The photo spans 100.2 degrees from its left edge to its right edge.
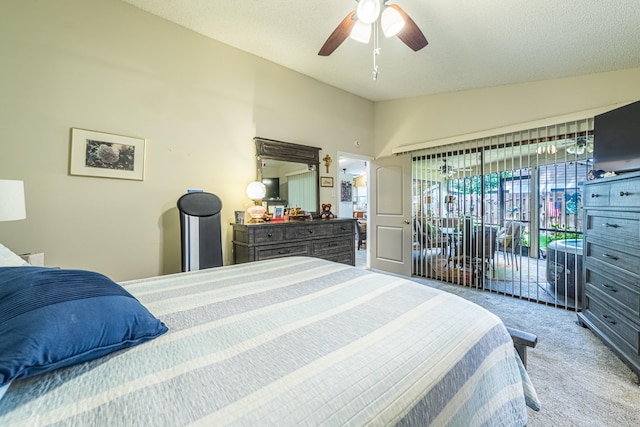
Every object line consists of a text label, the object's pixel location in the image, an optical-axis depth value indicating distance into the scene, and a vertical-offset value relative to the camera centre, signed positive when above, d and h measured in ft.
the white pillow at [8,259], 3.64 -0.67
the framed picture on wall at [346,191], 26.12 +2.20
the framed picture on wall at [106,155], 7.39 +1.69
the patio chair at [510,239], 10.82 -1.08
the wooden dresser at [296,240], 9.40 -1.05
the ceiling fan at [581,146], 9.17 +2.38
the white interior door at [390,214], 13.97 -0.04
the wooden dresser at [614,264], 6.00 -1.28
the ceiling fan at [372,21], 5.85 +4.43
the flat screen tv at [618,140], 6.85 +2.04
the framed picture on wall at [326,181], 13.32 +1.62
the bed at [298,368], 1.79 -1.30
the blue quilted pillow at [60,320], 1.93 -0.91
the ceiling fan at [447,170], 12.44 +2.06
